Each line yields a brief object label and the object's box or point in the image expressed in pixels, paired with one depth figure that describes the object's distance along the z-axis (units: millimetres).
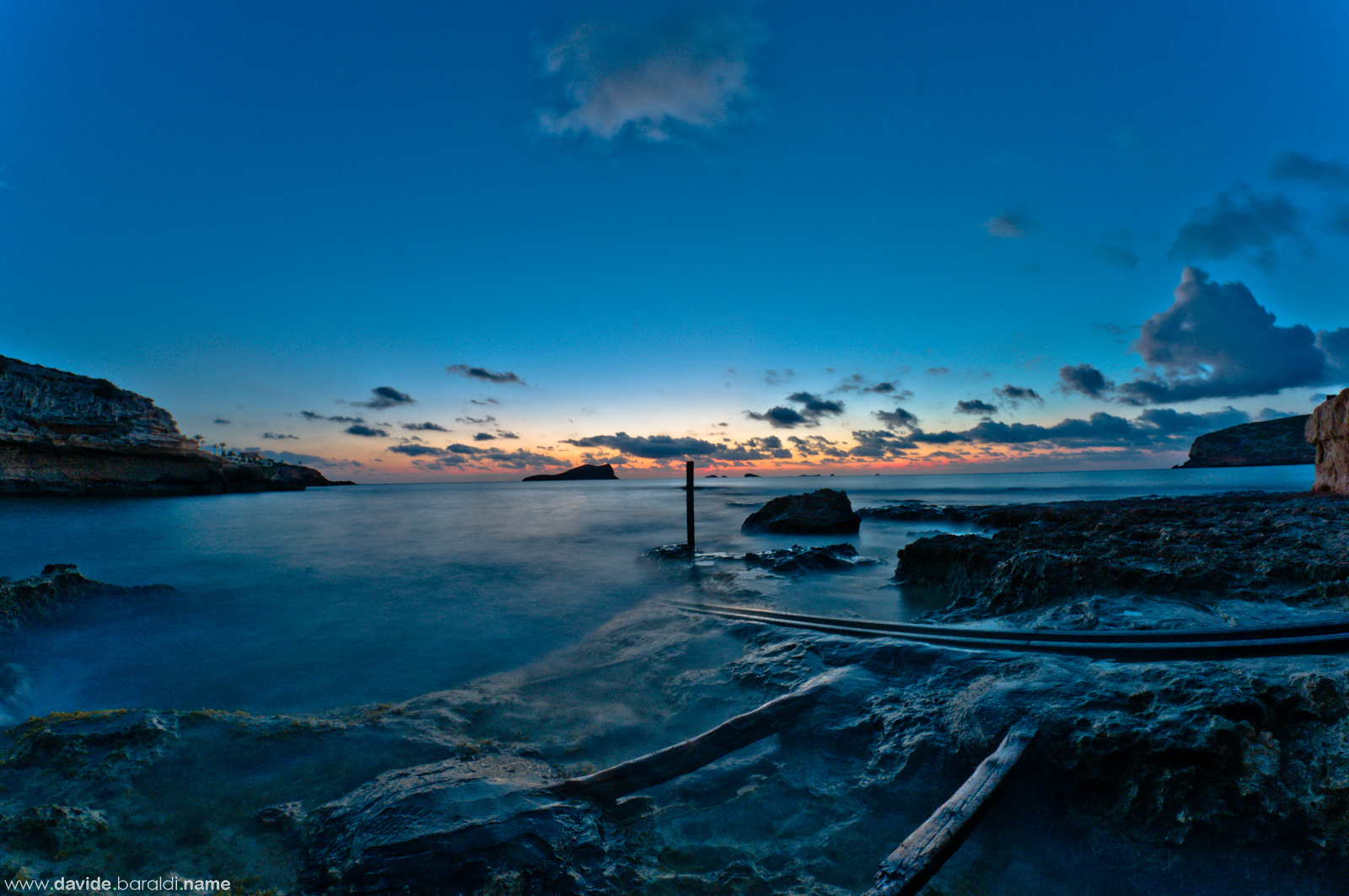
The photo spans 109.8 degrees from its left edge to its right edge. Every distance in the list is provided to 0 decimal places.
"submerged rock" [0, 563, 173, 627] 6832
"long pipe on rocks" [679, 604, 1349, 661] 3531
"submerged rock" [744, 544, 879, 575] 11492
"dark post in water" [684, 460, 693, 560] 15785
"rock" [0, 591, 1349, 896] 2373
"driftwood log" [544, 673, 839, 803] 3145
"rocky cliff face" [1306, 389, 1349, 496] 14961
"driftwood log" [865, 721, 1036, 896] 2041
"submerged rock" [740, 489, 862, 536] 18641
